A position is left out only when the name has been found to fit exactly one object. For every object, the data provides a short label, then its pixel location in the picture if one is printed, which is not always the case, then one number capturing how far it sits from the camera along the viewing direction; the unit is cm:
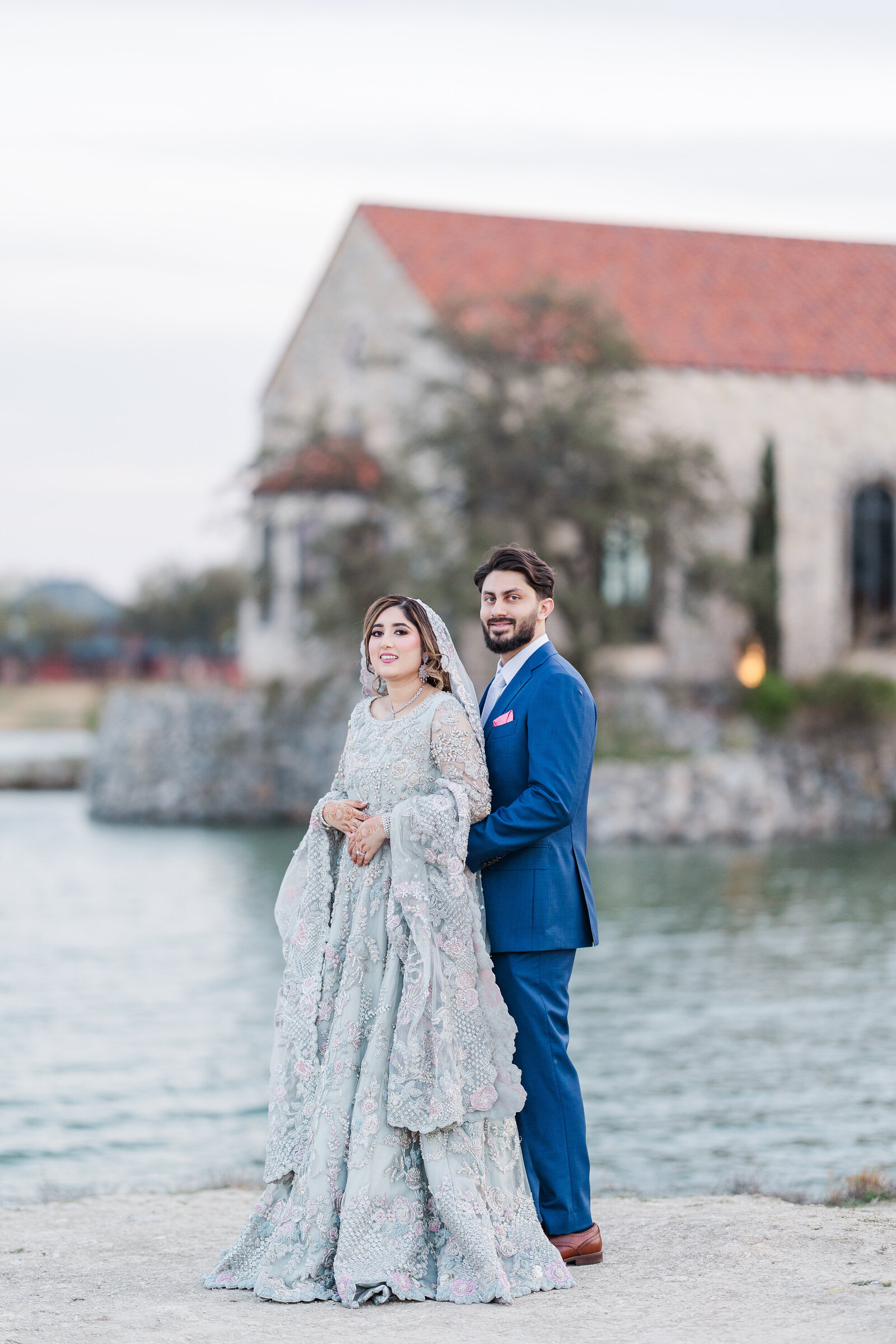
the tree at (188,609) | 6612
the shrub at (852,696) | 2867
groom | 501
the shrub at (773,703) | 2869
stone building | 2916
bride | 477
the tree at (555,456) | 2600
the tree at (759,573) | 2764
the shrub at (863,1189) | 619
